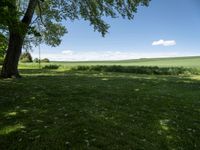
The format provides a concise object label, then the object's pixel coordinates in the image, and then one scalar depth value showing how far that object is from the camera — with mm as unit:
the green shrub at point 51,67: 21850
